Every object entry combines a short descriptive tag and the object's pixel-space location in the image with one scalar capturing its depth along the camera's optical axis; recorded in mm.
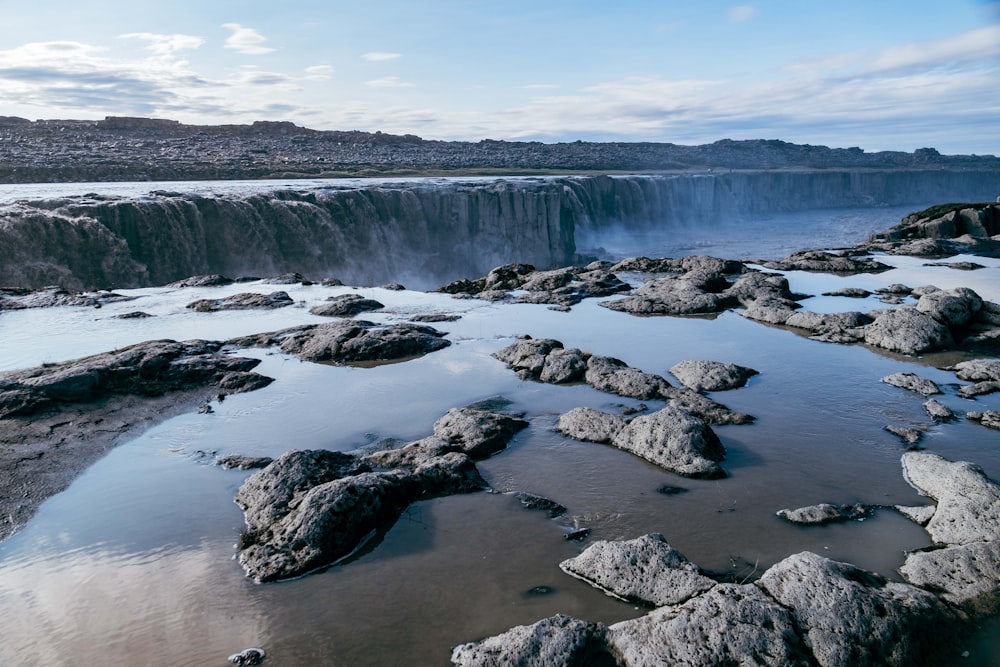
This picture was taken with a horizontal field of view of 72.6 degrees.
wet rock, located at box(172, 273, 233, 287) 19875
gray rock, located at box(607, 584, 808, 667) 4488
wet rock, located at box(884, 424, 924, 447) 8445
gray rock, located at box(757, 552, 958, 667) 4605
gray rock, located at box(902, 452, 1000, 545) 6117
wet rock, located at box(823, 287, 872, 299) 17516
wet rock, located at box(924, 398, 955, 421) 9250
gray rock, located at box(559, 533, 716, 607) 5293
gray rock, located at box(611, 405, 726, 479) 7617
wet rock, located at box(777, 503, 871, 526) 6500
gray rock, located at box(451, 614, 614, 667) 4543
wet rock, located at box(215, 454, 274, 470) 7812
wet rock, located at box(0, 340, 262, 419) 9609
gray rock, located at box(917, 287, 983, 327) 13078
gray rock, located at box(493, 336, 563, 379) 11344
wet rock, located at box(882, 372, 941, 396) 10255
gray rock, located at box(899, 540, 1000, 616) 5203
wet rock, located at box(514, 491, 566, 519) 6766
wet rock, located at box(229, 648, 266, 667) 4738
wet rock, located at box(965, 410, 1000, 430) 8938
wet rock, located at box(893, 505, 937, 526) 6553
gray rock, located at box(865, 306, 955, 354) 12406
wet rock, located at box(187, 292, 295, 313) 16438
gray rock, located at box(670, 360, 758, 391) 10539
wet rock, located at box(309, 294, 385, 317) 15828
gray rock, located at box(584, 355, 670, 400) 10219
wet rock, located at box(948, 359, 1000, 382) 10748
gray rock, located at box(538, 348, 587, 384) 10977
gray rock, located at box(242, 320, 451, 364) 12430
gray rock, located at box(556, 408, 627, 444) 8562
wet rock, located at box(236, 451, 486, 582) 5973
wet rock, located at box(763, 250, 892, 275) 21797
